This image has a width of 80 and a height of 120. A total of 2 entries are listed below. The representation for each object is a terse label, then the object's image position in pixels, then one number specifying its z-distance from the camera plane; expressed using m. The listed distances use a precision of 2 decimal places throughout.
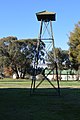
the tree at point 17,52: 40.46
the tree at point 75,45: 24.10
